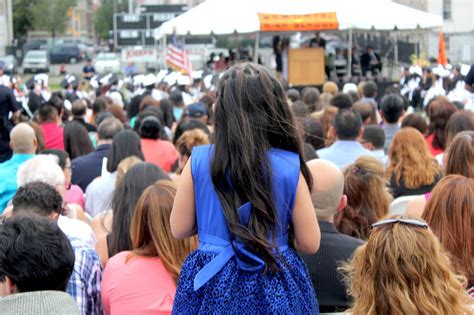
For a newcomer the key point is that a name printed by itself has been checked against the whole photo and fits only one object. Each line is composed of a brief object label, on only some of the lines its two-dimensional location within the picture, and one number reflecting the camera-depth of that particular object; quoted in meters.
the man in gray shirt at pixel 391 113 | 10.02
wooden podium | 23.92
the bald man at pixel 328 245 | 3.85
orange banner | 19.97
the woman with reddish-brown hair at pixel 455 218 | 3.85
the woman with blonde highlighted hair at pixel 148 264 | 3.97
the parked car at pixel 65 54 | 56.09
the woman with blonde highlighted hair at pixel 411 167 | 6.38
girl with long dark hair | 3.07
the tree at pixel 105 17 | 73.19
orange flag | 22.91
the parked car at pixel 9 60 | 45.16
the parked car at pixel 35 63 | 50.56
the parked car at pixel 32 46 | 57.65
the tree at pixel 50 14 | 67.94
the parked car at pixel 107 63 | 45.14
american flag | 21.28
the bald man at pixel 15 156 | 6.89
